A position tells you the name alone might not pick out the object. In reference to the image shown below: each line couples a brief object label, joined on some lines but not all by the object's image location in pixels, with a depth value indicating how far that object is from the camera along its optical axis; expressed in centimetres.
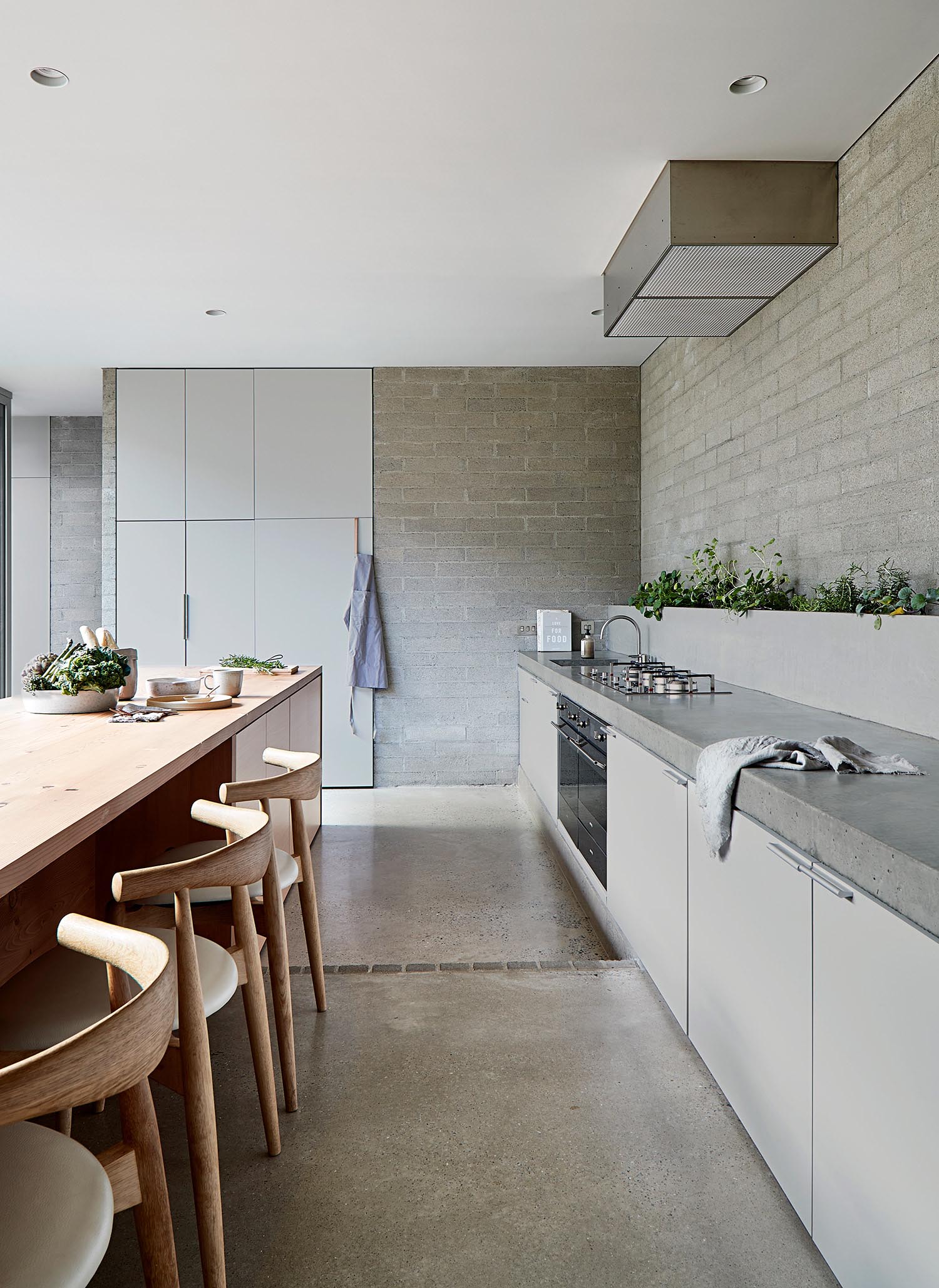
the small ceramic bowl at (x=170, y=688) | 323
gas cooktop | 322
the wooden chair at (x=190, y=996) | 143
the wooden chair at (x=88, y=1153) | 88
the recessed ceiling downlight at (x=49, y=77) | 267
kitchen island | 147
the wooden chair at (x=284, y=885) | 207
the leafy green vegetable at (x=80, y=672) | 289
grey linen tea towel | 176
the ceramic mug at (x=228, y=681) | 328
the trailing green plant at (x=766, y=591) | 261
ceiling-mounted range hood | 313
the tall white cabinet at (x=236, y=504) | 599
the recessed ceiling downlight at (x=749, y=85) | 268
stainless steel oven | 325
